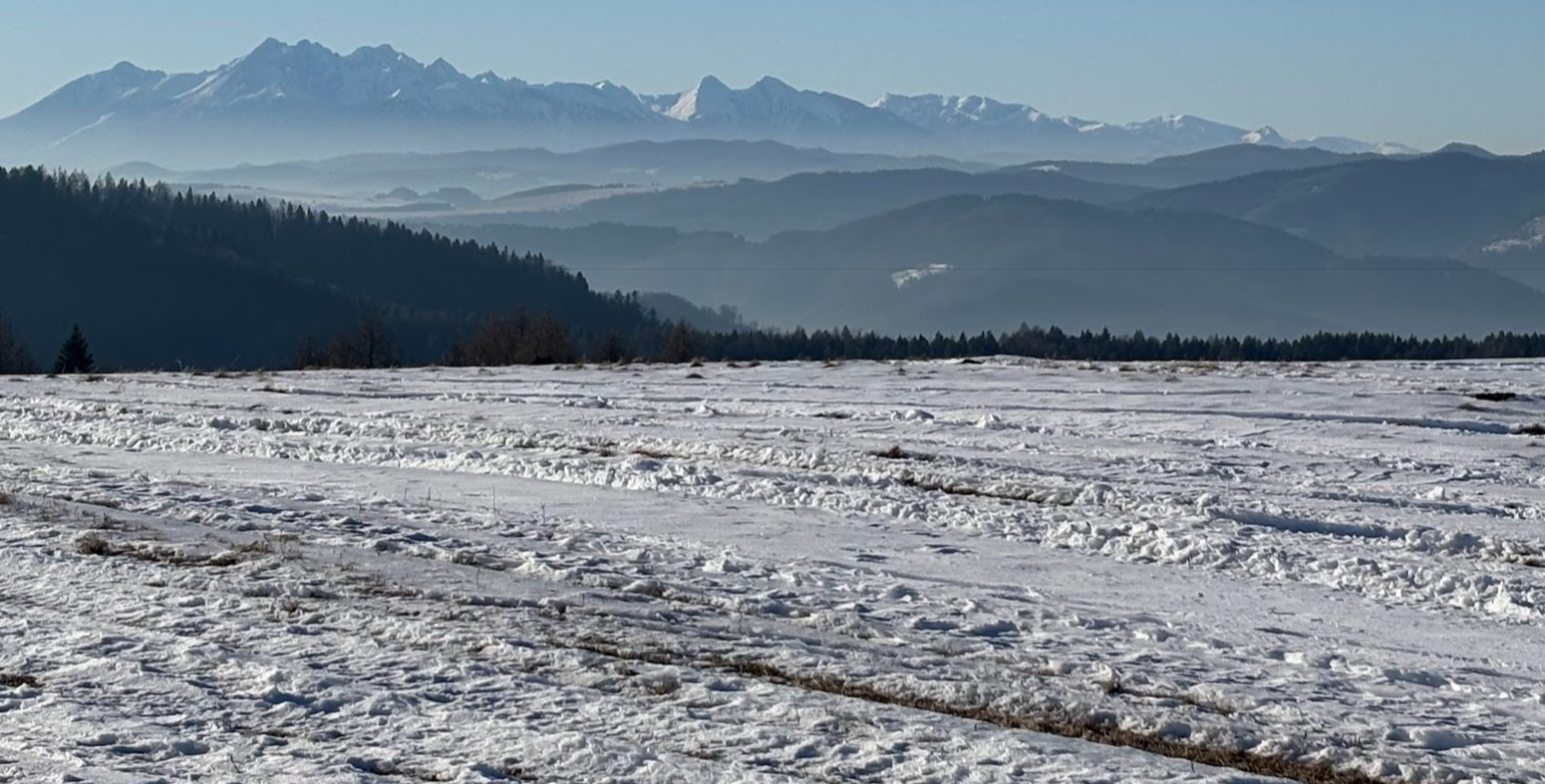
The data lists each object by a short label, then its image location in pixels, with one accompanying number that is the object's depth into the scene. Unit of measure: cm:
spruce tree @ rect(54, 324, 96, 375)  8674
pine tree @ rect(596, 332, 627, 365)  10352
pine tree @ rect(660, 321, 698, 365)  10312
